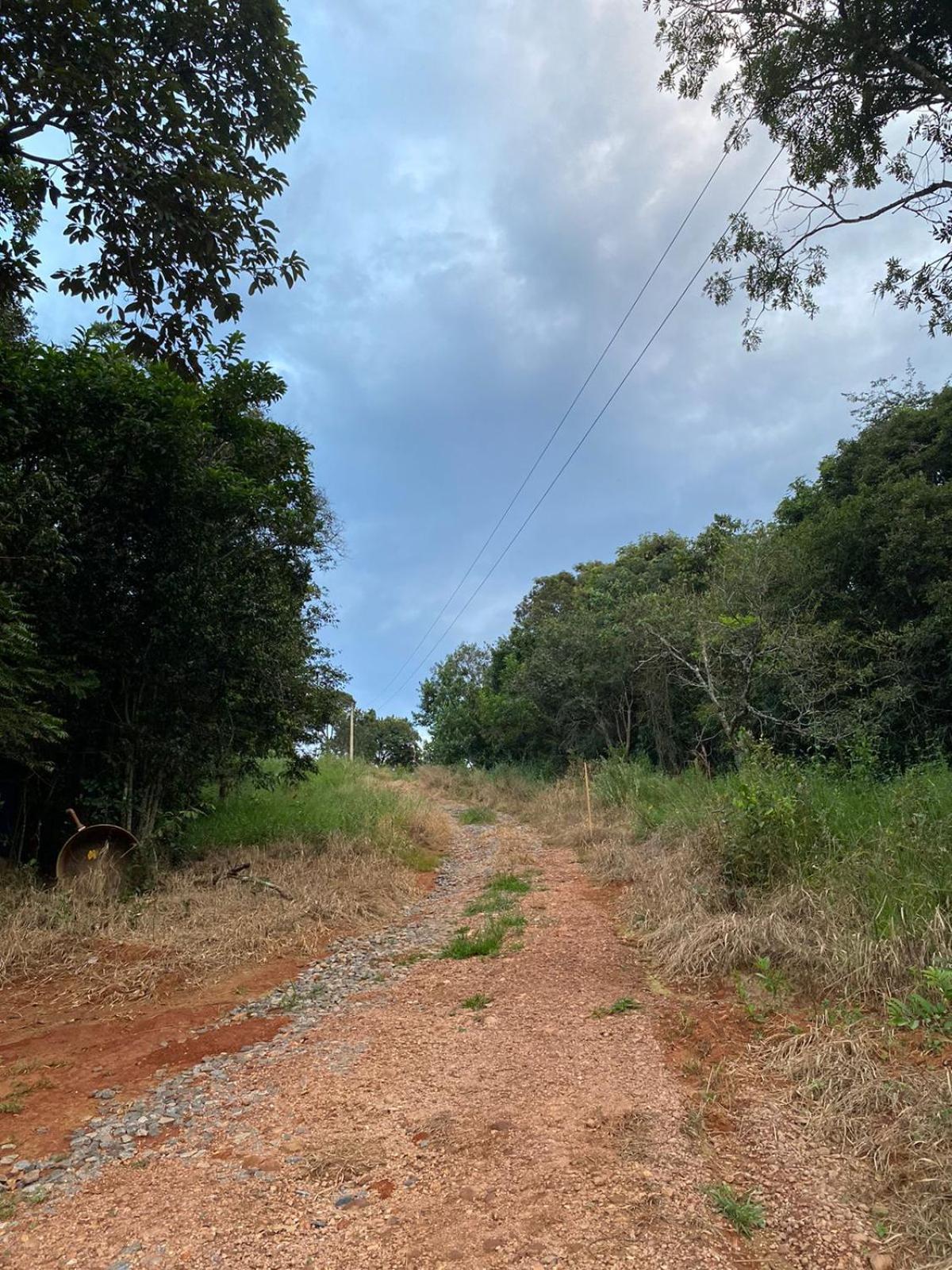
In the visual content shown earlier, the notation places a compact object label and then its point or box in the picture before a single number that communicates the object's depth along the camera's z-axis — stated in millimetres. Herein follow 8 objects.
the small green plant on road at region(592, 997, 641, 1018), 4344
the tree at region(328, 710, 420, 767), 42375
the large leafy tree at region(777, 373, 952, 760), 8945
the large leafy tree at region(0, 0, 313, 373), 4273
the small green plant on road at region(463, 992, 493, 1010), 4645
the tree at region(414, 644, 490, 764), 28609
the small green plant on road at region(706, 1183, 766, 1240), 2322
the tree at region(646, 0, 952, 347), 5730
